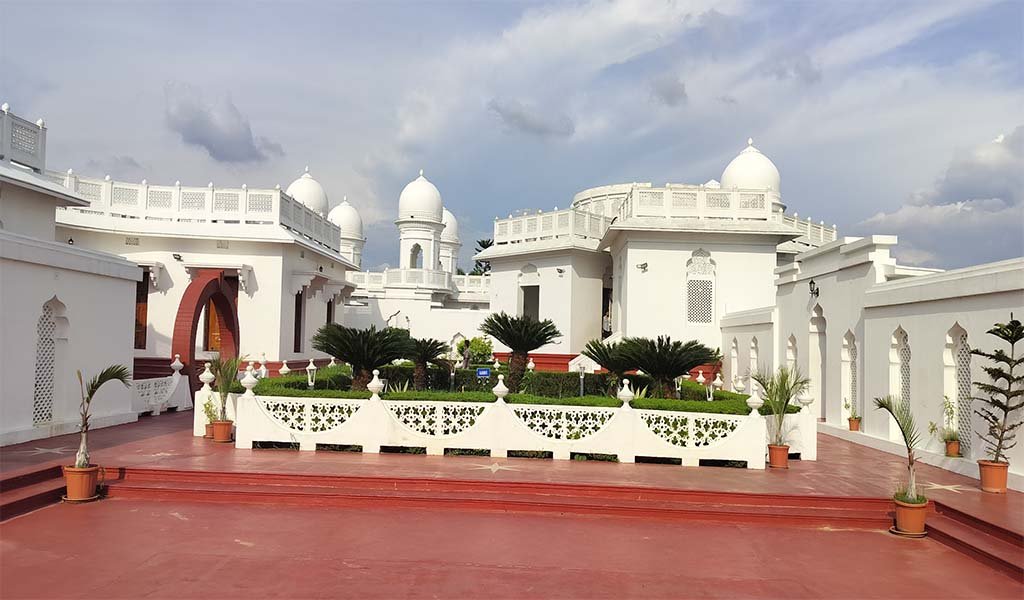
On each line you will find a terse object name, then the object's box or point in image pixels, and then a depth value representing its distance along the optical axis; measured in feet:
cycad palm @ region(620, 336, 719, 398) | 38.96
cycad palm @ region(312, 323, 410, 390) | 39.93
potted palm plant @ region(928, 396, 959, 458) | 32.17
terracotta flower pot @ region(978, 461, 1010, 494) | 27.14
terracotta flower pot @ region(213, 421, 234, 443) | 35.94
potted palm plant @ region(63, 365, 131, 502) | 25.94
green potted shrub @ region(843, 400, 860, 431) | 41.70
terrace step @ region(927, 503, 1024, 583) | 20.11
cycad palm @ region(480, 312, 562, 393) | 46.09
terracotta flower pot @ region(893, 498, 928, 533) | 23.89
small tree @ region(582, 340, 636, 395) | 40.98
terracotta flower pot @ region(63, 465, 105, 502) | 25.91
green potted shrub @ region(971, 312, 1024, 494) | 27.04
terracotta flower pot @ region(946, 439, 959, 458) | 32.12
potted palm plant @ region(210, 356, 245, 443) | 36.01
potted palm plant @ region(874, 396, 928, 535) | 23.86
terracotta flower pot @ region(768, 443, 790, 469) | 32.50
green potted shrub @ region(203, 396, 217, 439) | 36.99
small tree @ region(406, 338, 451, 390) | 46.09
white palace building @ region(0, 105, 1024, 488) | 33.73
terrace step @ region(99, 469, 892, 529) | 25.72
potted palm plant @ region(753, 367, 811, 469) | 32.55
